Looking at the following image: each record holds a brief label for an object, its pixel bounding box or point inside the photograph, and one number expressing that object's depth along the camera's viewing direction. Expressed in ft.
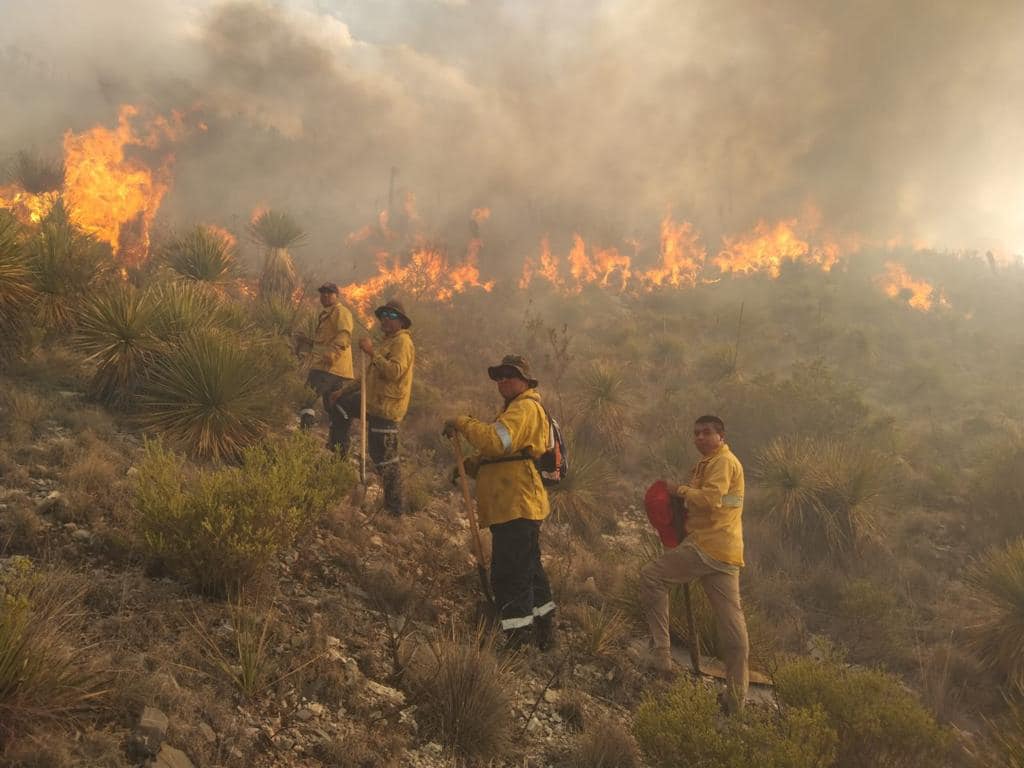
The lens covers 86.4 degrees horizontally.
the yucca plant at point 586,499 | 24.40
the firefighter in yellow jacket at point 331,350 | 21.17
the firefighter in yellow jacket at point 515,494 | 12.72
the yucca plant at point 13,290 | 19.10
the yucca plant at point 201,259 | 31.24
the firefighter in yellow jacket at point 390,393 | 18.07
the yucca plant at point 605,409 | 33.73
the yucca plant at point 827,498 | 24.98
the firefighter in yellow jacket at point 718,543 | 13.17
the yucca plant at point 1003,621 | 17.40
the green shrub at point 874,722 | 10.05
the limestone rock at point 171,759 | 6.98
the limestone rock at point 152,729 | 7.09
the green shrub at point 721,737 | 8.39
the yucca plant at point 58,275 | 21.03
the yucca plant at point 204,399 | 18.02
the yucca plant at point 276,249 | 39.19
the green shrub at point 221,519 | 10.81
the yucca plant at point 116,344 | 19.67
